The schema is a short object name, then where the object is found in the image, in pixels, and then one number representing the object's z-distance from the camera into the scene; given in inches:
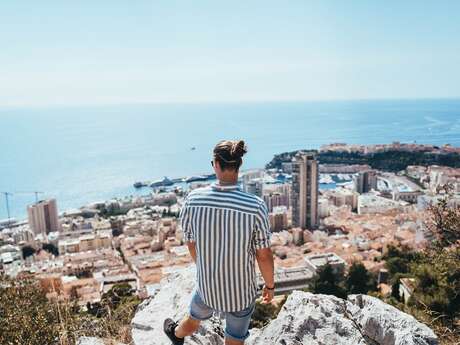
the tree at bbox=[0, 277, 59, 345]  95.4
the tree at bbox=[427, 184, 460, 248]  133.5
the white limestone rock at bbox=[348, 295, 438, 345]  64.9
